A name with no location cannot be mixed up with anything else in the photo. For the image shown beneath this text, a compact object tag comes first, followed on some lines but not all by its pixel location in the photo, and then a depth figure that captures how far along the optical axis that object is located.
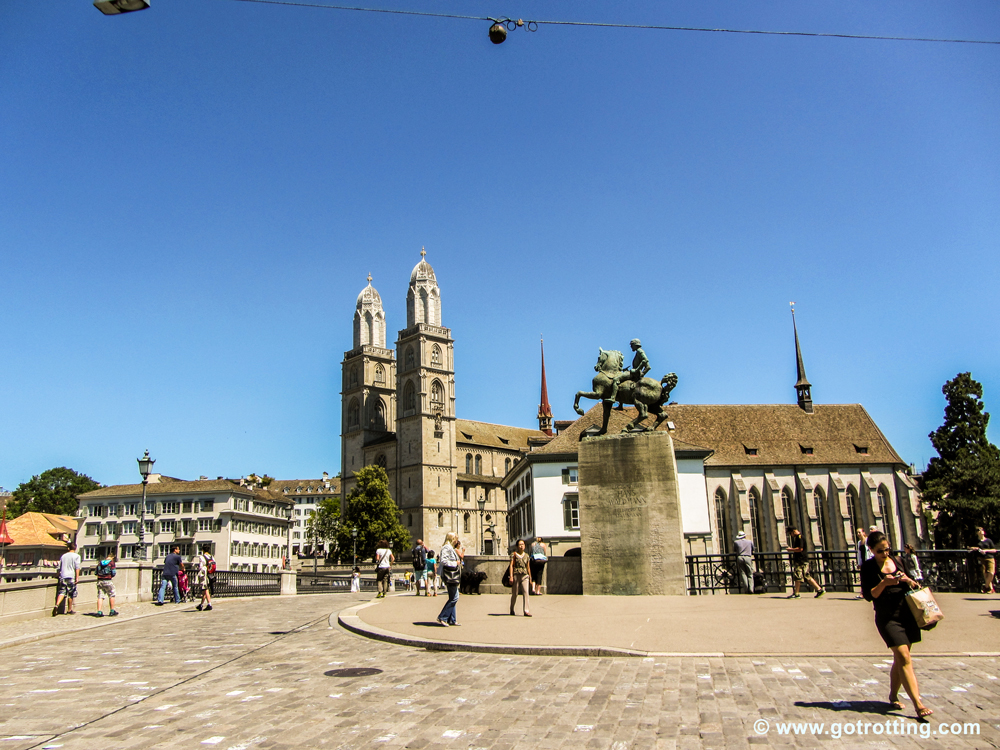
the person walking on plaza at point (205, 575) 20.25
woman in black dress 5.79
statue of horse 18.53
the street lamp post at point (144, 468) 23.94
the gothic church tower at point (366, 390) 104.12
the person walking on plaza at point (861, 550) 14.31
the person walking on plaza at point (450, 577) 12.56
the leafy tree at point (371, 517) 76.06
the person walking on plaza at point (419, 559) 21.73
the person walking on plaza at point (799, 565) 16.44
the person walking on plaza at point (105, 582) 18.27
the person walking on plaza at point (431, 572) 25.13
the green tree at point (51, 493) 98.00
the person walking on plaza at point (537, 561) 18.67
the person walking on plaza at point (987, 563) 16.67
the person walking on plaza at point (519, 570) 13.71
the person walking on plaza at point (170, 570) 21.95
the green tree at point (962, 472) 48.72
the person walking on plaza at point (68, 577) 18.31
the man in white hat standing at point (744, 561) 17.56
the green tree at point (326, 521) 91.19
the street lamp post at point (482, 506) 97.00
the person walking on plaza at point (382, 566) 23.81
